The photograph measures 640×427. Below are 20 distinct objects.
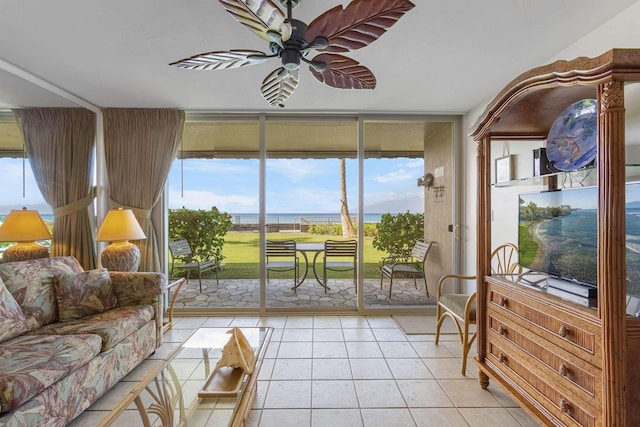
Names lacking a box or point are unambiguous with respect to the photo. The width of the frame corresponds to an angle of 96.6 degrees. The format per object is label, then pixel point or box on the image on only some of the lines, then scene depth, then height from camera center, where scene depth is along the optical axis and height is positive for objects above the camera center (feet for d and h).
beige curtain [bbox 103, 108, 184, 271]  10.96 +2.40
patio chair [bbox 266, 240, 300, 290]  12.95 -1.80
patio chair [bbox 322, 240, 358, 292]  13.19 -1.85
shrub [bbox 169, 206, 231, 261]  12.46 -0.49
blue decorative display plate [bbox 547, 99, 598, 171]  5.01 +1.45
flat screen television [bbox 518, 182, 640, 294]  4.21 -0.35
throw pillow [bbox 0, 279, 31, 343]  5.95 -2.13
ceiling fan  3.87 +2.83
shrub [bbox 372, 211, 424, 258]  12.36 -0.74
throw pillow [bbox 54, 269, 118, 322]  7.22 -1.98
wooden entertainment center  3.87 -1.67
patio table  13.87 -1.77
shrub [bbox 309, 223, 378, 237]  11.89 -0.62
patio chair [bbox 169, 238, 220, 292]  12.14 -1.91
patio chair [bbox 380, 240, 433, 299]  12.20 -2.10
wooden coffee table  4.38 -3.03
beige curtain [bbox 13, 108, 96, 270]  8.97 +1.73
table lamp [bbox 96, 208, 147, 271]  9.10 -0.65
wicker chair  7.34 -2.44
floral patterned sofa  4.79 -2.52
